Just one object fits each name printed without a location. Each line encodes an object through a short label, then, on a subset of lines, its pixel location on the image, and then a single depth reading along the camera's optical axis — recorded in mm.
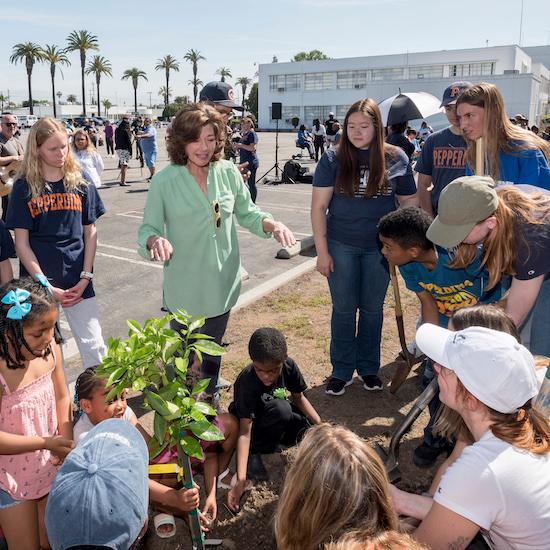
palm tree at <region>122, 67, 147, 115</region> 84000
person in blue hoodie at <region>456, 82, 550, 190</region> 3348
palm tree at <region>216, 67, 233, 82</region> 103800
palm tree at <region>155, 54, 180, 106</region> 84438
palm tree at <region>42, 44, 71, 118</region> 67312
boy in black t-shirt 3055
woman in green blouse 3141
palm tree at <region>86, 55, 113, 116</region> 75688
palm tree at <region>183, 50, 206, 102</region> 88812
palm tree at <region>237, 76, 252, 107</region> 99875
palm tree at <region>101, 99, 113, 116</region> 97606
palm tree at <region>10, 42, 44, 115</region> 65812
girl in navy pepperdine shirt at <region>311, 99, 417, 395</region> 3678
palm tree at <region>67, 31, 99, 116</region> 65500
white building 44009
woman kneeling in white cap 1741
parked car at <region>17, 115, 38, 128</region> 49531
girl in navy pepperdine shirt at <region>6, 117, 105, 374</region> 3400
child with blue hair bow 2419
